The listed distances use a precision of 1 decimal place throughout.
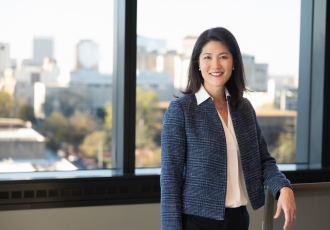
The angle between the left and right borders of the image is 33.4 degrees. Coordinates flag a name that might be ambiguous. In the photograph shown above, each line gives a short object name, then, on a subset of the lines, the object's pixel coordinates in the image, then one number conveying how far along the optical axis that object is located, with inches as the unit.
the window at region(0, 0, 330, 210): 126.1
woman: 73.4
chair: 72.8
